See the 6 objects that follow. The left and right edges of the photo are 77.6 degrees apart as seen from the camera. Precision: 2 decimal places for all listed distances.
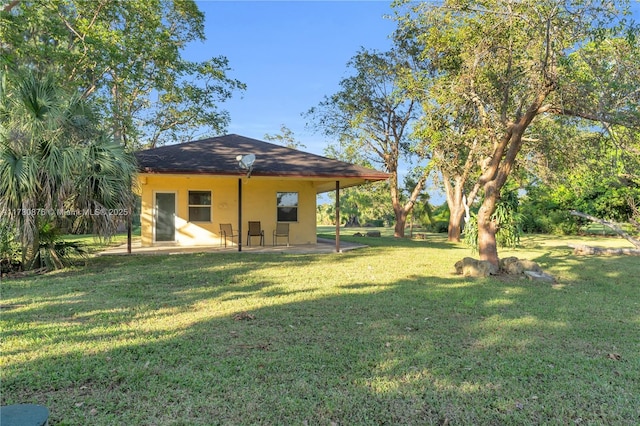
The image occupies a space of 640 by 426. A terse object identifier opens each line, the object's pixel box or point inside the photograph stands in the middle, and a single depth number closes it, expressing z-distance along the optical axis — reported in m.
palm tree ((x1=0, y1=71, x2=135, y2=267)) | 7.40
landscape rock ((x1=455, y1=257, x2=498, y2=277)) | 8.62
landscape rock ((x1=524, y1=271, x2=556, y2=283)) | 8.17
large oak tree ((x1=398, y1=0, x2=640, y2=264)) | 6.85
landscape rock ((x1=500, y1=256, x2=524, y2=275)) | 8.72
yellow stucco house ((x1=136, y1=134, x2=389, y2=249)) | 11.97
